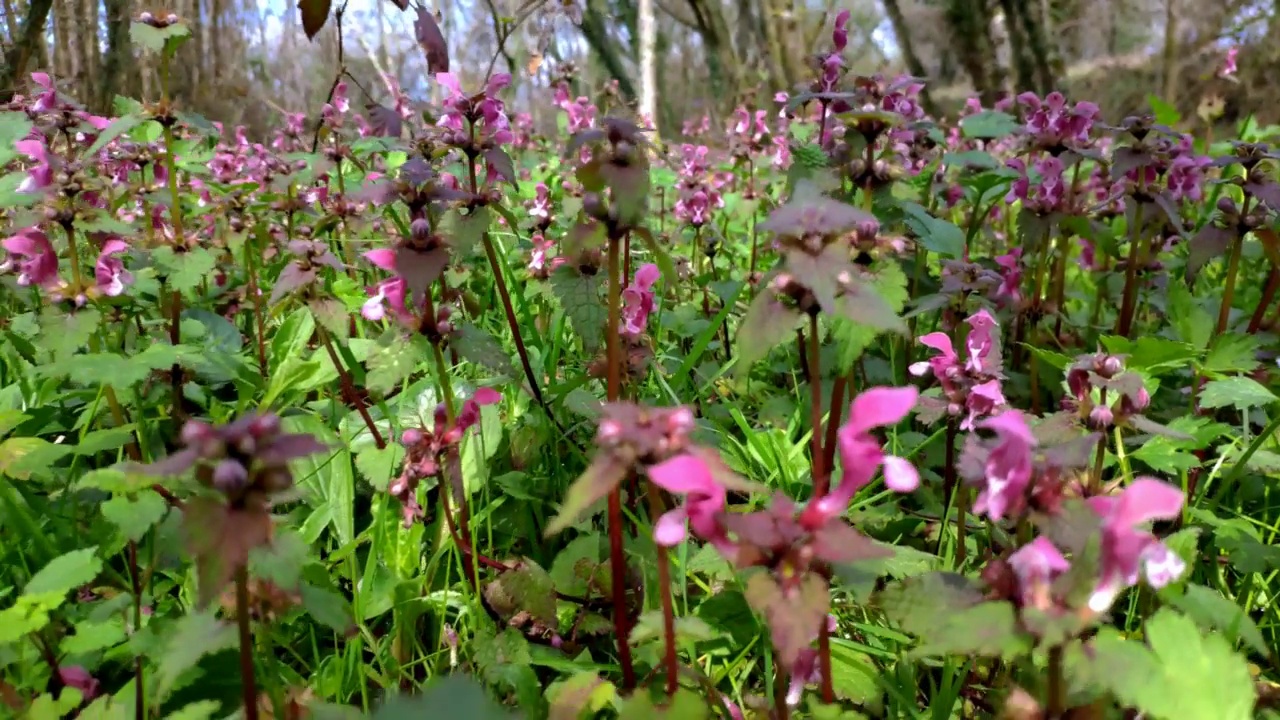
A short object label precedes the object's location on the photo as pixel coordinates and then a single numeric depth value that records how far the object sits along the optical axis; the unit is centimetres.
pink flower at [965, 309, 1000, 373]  32
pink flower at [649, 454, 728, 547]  20
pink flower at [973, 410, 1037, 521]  21
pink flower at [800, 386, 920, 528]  20
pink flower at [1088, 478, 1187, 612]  19
